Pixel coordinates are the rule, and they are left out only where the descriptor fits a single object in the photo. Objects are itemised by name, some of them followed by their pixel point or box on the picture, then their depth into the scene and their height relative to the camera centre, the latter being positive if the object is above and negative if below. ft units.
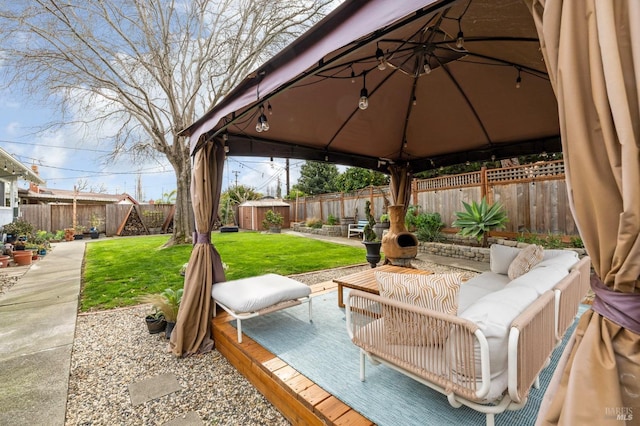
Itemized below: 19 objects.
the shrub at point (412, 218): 28.96 -0.75
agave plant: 22.09 -0.77
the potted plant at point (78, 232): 42.45 -2.62
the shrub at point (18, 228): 28.89 -1.29
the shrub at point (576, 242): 18.42 -2.21
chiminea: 16.84 -1.91
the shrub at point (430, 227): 27.40 -1.62
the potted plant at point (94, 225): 43.45 -1.61
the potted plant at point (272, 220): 50.21 -1.32
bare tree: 23.88 +14.67
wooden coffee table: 10.07 -2.65
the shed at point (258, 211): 54.34 +0.33
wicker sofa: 4.36 -2.33
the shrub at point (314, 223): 45.42 -1.78
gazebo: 2.51 +2.93
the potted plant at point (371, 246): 18.39 -2.25
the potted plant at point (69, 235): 41.14 -2.83
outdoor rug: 5.56 -4.02
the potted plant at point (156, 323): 10.93 -4.18
